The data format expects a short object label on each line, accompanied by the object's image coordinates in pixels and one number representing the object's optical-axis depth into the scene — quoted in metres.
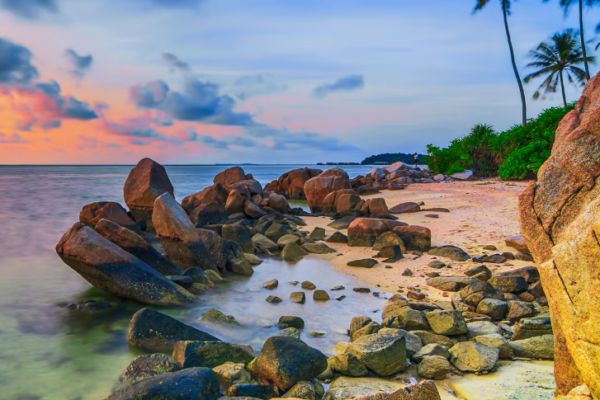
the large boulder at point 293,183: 24.34
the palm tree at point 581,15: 30.84
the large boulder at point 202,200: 13.73
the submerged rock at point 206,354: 4.02
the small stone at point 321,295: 6.30
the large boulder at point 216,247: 8.14
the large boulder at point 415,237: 8.80
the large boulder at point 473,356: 3.70
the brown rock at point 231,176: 21.78
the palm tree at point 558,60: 35.50
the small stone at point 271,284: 7.12
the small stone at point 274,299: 6.37
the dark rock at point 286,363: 3.59
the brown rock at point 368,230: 9.58
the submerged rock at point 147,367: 3.80
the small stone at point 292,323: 5.31
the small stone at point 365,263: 7.93
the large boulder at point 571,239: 2.10
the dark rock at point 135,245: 7.21
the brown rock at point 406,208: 14.13
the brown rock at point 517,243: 8.06
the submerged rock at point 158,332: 4.71
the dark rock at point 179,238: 7.89
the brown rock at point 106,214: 10.42
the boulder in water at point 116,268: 6.30
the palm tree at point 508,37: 31.04
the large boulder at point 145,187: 12.60
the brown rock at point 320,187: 17.77
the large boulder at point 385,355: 3.80
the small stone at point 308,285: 6.87
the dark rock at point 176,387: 3.05
